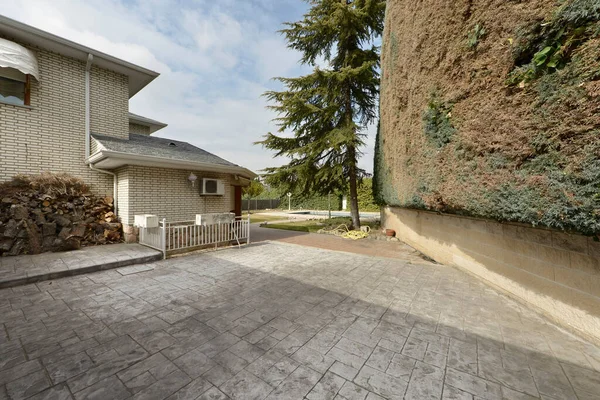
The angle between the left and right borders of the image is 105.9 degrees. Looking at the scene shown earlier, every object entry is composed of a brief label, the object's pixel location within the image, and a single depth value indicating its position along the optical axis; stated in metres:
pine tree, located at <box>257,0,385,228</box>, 11.57
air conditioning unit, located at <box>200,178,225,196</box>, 8.08
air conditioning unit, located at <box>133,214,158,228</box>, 6.33
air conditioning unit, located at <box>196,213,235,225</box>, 6.97
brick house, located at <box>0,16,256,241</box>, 6.49
